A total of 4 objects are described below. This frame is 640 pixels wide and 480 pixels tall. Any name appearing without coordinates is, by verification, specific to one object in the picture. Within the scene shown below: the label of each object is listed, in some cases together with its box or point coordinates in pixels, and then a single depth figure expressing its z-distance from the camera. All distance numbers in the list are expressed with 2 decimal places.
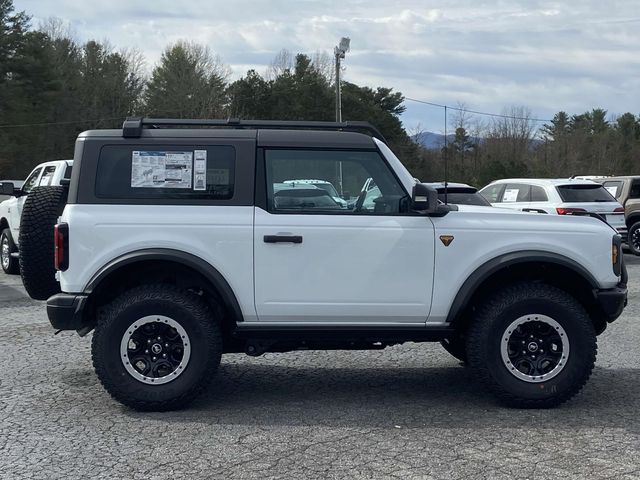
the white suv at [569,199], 16.28
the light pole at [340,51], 36.25
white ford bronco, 5.75
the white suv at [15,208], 13.60
